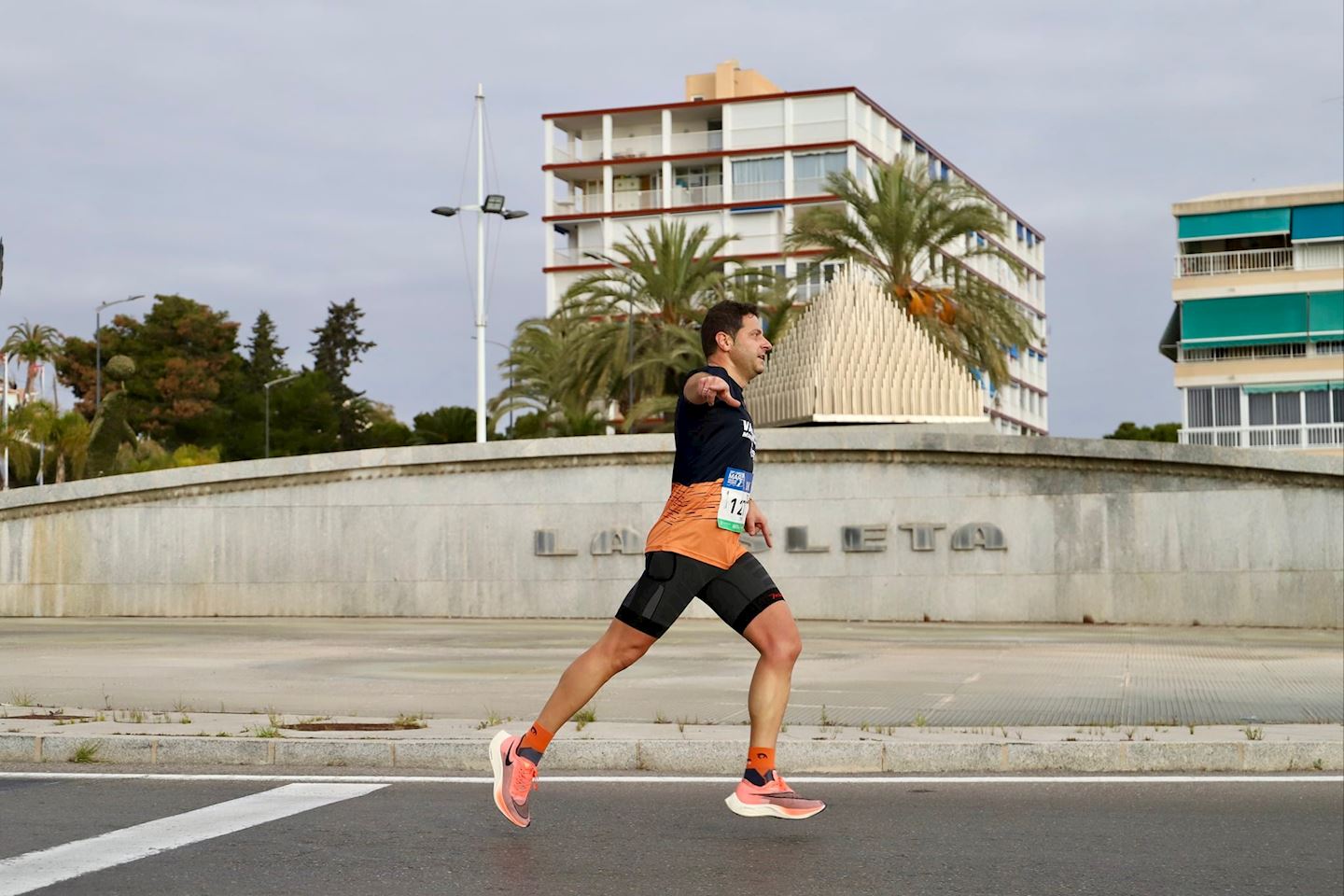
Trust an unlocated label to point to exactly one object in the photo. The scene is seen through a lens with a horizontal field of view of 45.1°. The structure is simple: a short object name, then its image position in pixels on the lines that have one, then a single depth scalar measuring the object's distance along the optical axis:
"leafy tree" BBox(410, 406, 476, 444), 51.47
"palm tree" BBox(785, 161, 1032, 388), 35.84
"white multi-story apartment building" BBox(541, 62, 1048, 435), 84.12
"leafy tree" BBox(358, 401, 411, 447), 62.52
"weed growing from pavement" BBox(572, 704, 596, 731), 8.39
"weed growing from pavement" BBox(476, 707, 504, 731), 8.30
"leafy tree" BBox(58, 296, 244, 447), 79.31
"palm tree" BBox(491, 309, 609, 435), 42.94
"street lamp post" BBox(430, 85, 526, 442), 33.59
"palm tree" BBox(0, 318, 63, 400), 82.69
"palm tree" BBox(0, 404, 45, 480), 46.47
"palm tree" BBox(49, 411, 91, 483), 46.41
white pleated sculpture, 23.31
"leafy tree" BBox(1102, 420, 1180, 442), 87.56
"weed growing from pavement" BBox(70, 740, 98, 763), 7.76
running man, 5.71
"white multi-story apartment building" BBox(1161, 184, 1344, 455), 55.78
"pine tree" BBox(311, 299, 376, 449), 107.69
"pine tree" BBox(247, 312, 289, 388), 97.19
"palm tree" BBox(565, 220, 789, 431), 41.91
